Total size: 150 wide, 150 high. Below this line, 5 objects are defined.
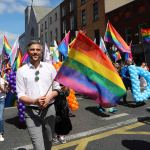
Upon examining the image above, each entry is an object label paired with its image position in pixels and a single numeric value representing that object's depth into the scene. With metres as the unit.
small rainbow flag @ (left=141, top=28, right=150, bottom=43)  6.72
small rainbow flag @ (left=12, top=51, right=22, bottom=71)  5.38
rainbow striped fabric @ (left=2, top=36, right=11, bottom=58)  6.18
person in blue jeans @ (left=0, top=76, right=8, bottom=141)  3.65
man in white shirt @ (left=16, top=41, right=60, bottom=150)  2.05
